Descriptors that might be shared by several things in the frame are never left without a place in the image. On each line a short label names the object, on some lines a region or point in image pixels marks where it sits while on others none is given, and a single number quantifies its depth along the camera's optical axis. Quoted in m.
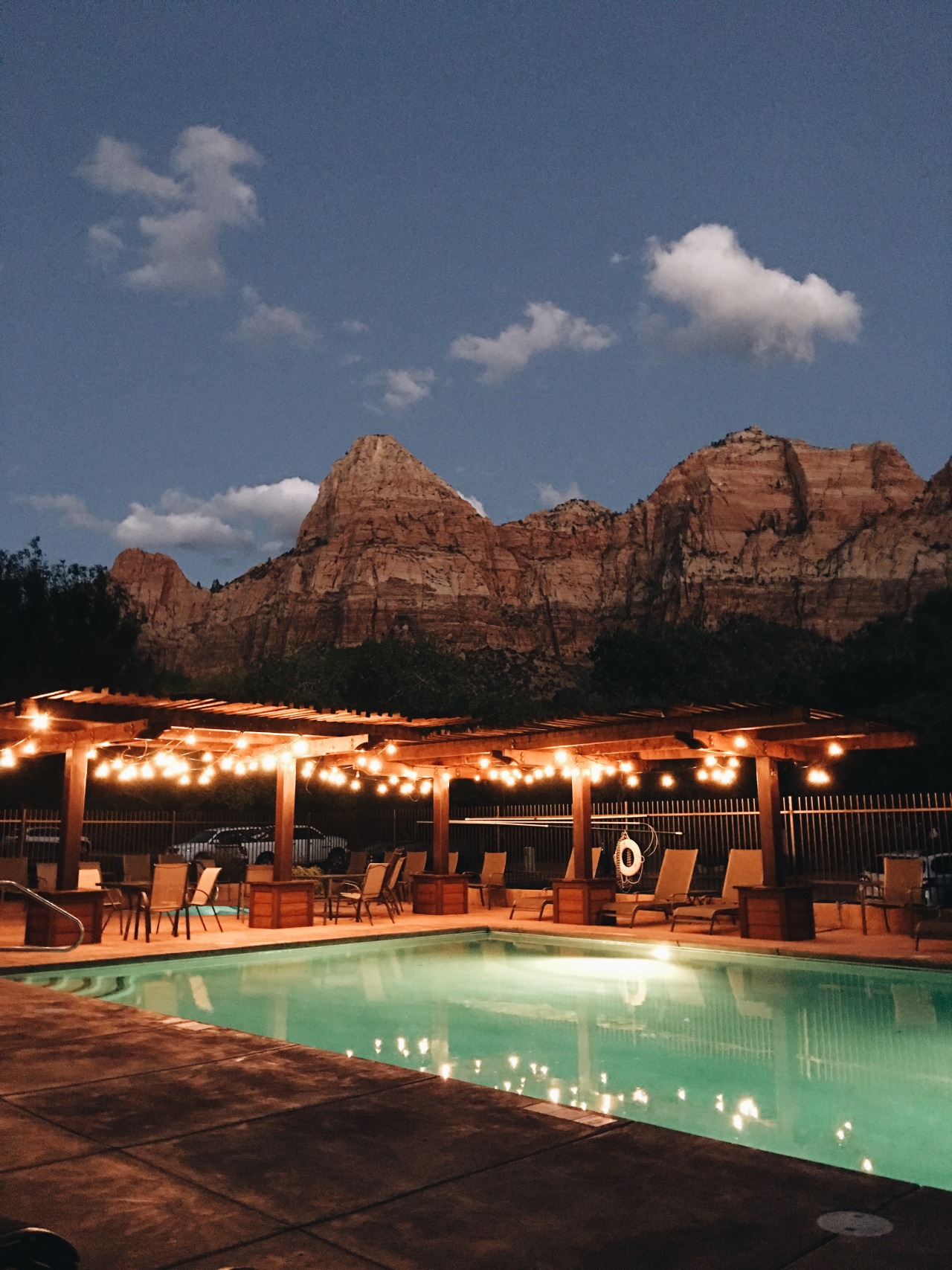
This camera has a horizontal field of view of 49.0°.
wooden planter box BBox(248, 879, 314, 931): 14.41
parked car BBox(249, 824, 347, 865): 26.27
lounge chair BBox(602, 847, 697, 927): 14.67
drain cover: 2.89
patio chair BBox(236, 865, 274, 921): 15.73
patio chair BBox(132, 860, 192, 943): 12.47
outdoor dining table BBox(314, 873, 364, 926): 15.21
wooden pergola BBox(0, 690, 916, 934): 11.66
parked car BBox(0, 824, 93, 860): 20.48
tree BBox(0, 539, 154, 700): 28.33
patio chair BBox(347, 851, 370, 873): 17.61
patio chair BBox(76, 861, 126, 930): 13.10
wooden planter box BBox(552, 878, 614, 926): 15.14
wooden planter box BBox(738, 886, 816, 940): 12.47
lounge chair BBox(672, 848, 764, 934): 13.55
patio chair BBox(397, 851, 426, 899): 18.45
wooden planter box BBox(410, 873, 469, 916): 16.55
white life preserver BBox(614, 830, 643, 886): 15.99
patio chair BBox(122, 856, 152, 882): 15.70
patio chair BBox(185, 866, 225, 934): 14.19
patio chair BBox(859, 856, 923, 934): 12.90
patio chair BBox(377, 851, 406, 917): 15.46
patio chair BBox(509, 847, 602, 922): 16.35
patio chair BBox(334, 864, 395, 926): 15.12
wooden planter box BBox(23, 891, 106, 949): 11.38
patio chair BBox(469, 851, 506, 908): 18.50
